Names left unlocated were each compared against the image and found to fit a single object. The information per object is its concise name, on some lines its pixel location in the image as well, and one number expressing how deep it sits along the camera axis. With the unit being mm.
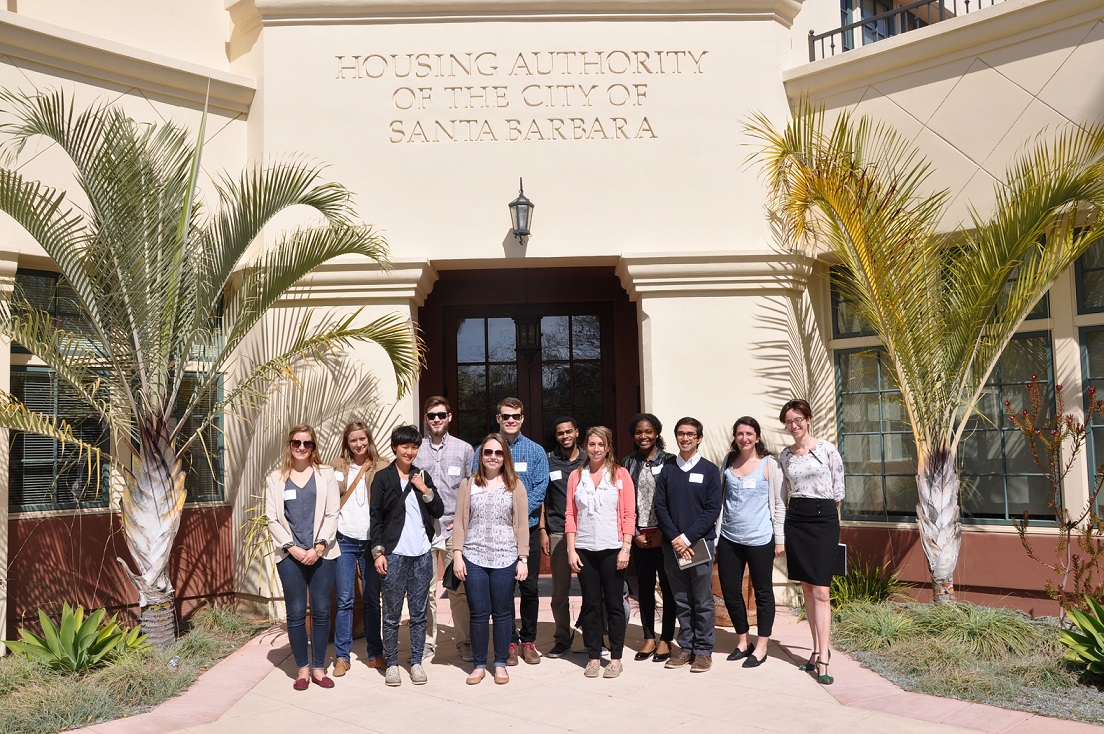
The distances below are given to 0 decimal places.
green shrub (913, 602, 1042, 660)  5941
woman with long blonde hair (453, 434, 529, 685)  5719
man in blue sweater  5926
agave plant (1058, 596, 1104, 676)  5328
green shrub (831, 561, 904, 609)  7125
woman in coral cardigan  5855
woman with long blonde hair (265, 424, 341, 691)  5703
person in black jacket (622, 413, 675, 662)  6129
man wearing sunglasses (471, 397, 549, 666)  6243
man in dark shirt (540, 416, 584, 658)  6309
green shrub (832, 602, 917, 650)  6328
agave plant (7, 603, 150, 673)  5773
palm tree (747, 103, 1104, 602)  6508
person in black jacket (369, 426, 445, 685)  5742
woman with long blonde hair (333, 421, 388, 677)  6051
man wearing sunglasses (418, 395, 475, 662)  6359
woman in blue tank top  6012
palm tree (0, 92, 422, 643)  6129
